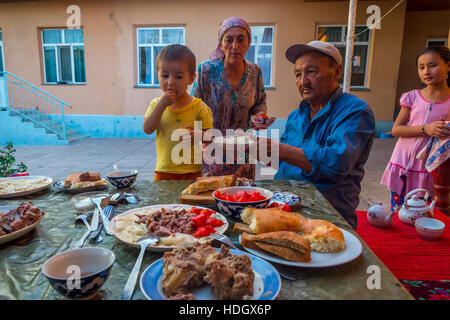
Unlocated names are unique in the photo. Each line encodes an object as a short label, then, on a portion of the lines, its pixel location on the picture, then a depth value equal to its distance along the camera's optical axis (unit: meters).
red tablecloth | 2.35
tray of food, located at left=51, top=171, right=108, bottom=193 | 2.10
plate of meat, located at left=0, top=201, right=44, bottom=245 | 1.33
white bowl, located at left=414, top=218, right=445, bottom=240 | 2.78
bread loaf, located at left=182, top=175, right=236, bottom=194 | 1.94
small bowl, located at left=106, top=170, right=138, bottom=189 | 2.16
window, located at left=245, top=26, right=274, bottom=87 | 9.99
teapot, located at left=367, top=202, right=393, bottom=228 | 3.11
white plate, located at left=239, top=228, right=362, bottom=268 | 1.12
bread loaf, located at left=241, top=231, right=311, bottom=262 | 1.16
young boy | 2.50
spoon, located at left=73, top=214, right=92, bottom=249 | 1.32
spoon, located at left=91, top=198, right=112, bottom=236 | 1.45
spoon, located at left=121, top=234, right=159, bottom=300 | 0.96
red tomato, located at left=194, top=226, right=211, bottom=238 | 1.34
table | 1.01
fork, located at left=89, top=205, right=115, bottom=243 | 1.38
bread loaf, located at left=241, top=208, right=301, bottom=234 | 1.34
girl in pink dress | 3.00
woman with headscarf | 3.15
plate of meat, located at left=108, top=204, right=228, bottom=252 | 1.28
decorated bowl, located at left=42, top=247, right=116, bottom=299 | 0.88
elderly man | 2.06
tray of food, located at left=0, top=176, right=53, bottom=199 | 1.97
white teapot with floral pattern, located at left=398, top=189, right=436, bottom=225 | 3.00
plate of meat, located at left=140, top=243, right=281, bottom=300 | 0.94
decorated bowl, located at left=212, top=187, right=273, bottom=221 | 1.56
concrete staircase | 9.80
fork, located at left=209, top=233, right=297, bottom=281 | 1.09
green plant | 3.39
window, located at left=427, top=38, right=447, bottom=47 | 10.72
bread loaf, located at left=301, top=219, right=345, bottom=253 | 1.23
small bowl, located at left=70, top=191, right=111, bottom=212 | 1.72
